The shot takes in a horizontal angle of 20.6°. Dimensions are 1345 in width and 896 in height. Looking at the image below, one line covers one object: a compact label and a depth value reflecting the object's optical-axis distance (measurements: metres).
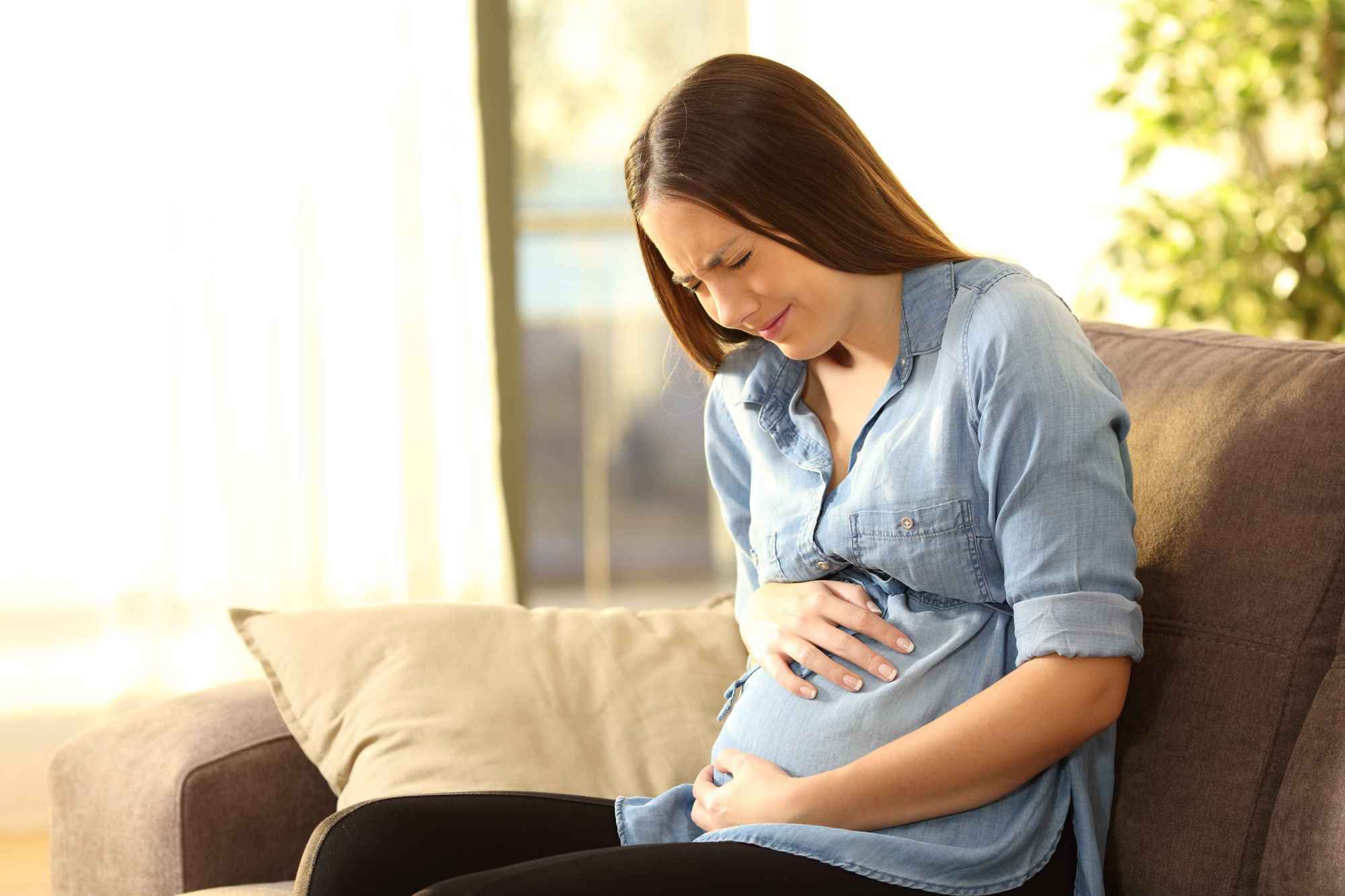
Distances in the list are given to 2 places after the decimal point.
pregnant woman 2.57
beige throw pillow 2.94
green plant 4.68
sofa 2.65
